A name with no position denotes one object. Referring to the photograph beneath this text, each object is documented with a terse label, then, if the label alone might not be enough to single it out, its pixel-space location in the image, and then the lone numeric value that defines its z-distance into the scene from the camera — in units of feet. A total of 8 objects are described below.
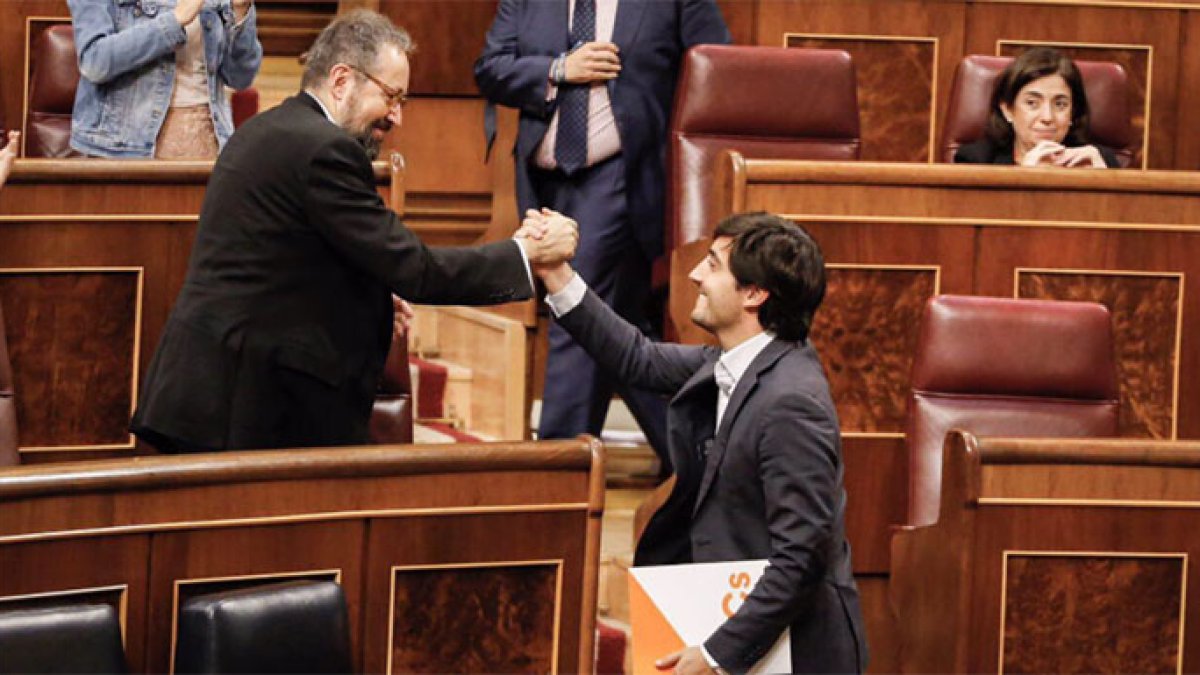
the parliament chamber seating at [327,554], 54.18
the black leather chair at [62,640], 53.41
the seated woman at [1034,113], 61.88
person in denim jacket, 59.93
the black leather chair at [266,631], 54.11
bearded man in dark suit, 56.10
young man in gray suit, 54.90
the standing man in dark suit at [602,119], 62.29
